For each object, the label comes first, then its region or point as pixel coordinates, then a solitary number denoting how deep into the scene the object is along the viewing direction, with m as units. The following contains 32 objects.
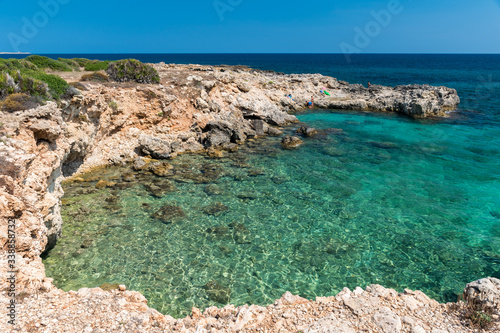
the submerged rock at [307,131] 28.11
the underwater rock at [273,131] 28.23
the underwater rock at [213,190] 16.36
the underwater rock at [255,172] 19.02
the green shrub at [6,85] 13.59
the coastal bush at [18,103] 12.48
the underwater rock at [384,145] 25.61
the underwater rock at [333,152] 23.41
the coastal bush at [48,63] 25.82
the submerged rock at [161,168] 18.59
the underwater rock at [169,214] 13.71
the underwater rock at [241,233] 12.36
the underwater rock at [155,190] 15.95
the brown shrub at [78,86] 19.58
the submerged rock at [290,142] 24.88
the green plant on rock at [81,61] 32.50
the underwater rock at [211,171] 18.46
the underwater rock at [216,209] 14.39
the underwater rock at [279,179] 18.02
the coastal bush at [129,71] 24.53
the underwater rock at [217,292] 9.36
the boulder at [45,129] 12.35
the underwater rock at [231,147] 23.39
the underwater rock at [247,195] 15.95
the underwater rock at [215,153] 22.09
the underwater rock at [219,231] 12.61
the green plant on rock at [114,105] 20.77
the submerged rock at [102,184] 16.44
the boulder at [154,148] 21.16
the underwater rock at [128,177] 17.55
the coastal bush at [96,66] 28.75
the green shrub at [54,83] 16.48
